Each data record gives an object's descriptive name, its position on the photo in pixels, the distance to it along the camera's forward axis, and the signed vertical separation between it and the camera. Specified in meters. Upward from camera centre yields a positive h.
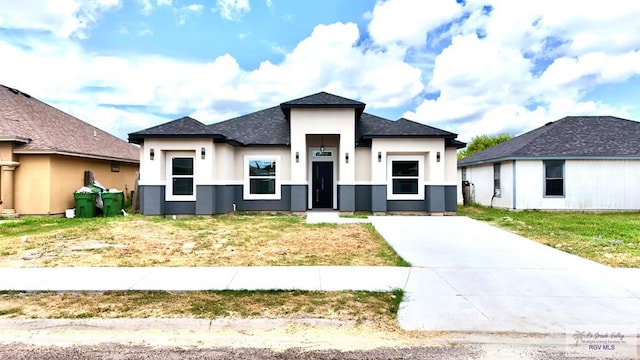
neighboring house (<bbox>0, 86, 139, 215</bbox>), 14.42 +1.10
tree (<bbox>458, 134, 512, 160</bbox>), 51.05 +5.91
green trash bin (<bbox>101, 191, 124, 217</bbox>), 15.01 -0.73
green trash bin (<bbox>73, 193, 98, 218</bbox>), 14.77 -0.75
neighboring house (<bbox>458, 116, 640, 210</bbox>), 17.25 +0.35
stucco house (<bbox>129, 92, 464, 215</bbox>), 14.59 +0.86
